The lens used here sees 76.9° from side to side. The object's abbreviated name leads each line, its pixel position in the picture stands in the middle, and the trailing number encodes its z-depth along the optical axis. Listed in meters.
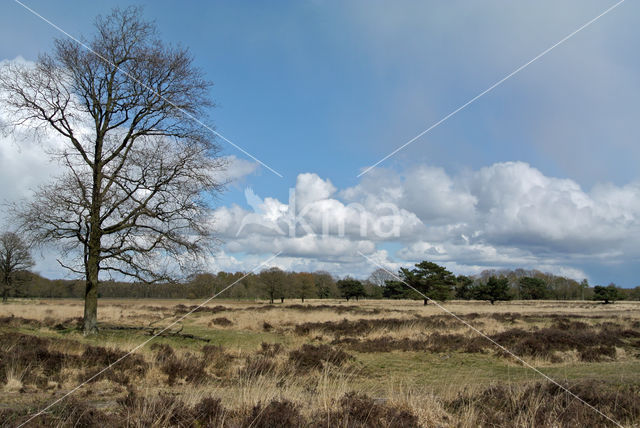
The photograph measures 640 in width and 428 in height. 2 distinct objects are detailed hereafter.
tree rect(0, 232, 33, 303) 51.16
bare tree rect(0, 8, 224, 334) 15.12
